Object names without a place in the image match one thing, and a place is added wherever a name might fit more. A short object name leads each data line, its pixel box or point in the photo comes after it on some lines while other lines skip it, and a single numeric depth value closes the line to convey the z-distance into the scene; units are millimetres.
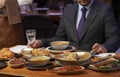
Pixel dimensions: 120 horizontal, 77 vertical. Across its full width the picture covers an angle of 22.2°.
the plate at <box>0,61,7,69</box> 2406
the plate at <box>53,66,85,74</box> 2176
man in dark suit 3242
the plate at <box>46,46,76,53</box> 2738
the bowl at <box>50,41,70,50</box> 2789
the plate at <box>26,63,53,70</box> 2305
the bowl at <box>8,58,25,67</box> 2373
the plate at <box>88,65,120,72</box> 2201
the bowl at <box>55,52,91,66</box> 2304
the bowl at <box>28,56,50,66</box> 2326
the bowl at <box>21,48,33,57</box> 2660
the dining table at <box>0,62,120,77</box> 2166
